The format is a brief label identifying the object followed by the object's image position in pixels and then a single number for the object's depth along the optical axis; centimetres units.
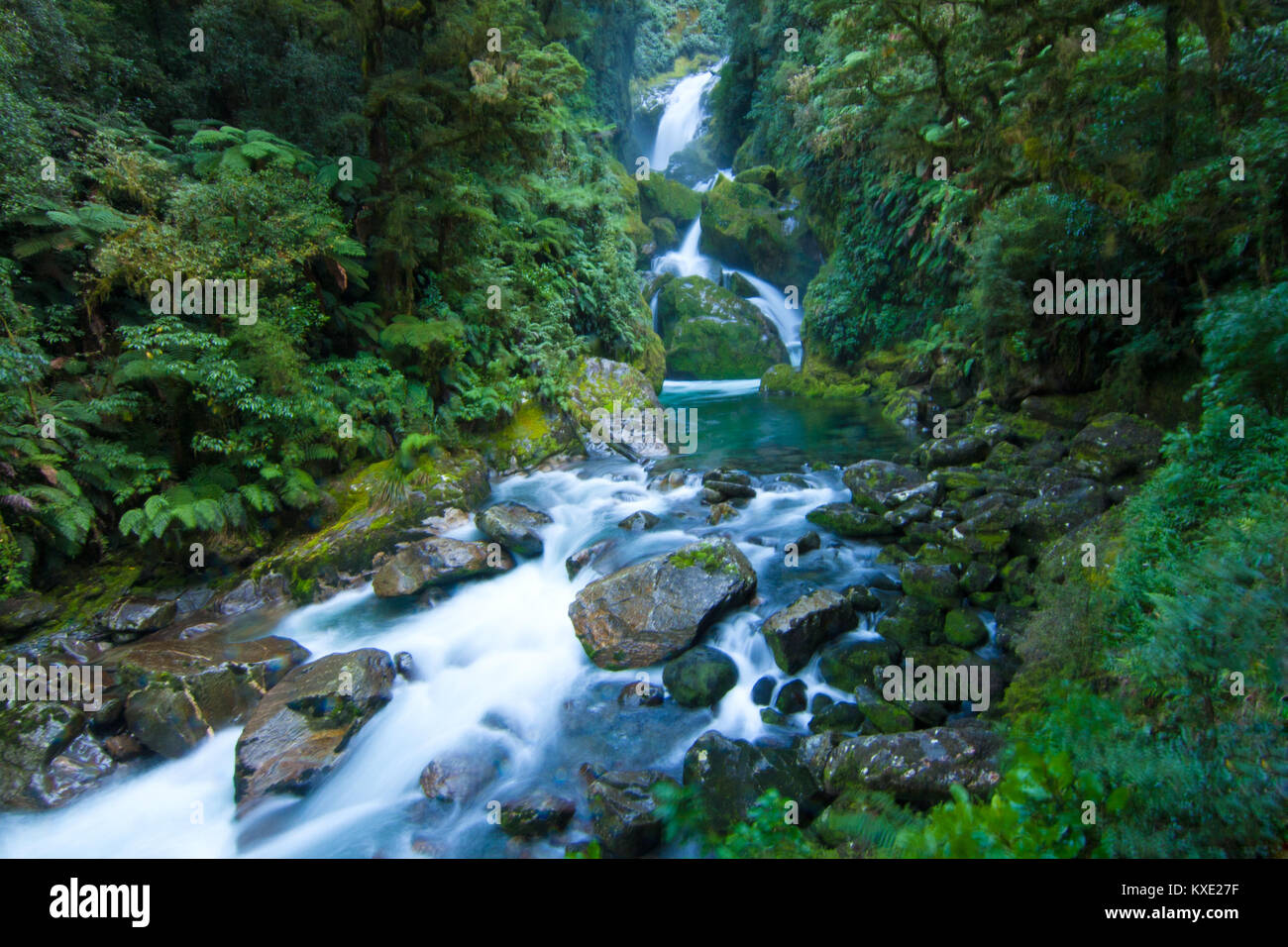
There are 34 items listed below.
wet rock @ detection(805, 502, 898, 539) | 887
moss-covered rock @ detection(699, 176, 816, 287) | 2589
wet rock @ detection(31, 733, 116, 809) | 538
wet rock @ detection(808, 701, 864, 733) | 561
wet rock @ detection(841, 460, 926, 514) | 942
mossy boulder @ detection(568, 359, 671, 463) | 1370
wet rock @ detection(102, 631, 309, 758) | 586
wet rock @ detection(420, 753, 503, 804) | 551
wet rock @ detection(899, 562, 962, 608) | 684
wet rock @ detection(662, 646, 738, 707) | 630
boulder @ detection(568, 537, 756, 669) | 691
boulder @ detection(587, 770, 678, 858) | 457
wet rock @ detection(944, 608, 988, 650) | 623
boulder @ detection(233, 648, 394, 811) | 550
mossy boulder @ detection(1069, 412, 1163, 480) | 773
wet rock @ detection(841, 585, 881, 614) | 711
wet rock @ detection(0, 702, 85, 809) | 534
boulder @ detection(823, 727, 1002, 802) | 426
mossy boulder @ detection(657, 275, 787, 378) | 2409
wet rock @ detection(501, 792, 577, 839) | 491
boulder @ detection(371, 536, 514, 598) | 835
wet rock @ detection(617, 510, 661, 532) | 972
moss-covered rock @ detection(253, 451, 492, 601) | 842
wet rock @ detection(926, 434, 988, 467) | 1035
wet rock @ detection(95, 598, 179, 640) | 704
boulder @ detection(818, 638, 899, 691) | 606
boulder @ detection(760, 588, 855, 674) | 646
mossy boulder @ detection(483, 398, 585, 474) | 1228
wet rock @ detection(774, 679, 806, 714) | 602
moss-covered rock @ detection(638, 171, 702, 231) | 2894
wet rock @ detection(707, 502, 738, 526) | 993
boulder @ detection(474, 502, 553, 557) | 916
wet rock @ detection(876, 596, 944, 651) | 643
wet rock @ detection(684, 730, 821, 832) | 482
